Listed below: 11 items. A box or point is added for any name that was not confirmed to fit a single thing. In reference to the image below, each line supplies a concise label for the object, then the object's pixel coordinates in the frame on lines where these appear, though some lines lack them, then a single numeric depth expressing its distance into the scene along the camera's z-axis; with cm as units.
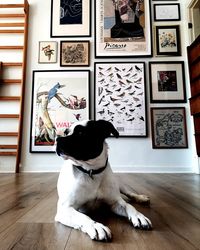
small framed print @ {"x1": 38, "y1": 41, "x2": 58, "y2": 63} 301
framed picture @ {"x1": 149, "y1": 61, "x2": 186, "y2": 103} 289
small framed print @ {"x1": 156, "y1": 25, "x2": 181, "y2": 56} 299
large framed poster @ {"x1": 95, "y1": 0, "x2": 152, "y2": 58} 299
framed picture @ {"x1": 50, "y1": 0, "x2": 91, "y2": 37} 306
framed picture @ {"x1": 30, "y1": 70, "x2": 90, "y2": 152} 283
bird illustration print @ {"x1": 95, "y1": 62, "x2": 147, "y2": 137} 282
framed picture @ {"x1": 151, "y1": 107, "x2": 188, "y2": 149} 279
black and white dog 84
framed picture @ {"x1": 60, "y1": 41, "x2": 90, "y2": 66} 298
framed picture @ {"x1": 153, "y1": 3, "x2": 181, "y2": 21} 307
